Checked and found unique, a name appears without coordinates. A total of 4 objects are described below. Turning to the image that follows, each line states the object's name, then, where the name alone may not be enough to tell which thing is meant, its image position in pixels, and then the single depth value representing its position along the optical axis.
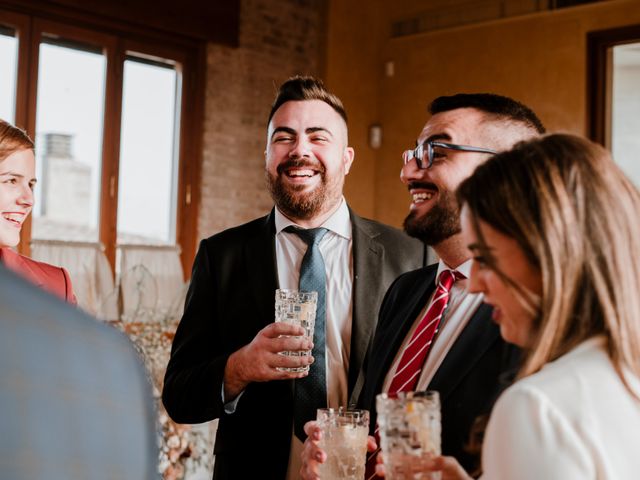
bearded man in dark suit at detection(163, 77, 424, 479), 2.24
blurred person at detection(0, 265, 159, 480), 0.53
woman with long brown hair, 1.02
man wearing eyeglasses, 1.66
